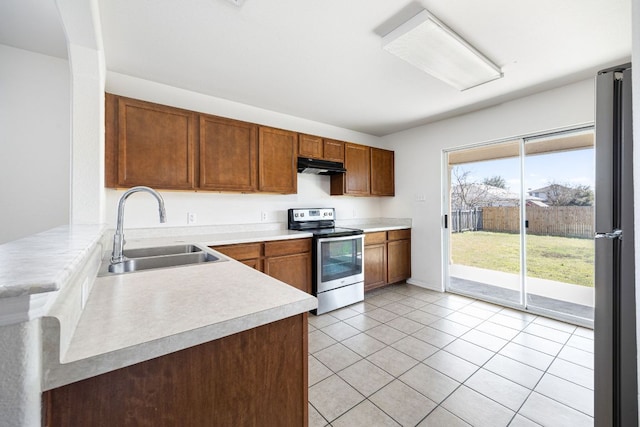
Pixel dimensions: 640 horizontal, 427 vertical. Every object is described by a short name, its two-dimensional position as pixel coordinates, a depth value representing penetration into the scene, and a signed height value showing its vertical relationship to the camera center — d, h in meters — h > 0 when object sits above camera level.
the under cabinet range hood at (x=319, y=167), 3.38 +0.61
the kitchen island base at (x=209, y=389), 0.59 -0.45
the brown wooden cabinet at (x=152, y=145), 2.25 +0.62
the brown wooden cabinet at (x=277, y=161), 3.05 +0.62
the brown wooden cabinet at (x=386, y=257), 3.68 -0.67
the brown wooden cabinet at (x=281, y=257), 2.63 -0.48
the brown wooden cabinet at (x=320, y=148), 3.39 +0.87
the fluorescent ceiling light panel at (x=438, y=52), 1.79 +1.24
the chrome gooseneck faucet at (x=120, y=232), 1.47 -0.10
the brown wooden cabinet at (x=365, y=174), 3.87 +0.60
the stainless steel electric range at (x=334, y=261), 3.11 -0.61
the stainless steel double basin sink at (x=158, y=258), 1.50 -0.30
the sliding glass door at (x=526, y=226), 2.79 -0.17
